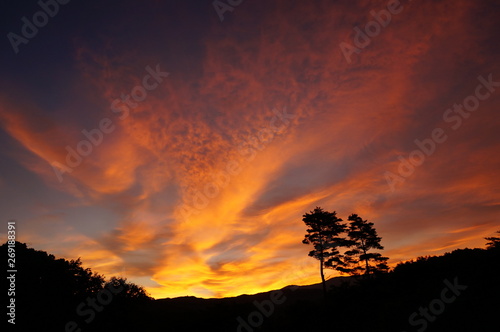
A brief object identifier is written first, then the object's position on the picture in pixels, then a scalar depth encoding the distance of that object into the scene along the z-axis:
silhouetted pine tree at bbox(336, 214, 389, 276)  40.22
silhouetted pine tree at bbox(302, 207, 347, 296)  36.09
